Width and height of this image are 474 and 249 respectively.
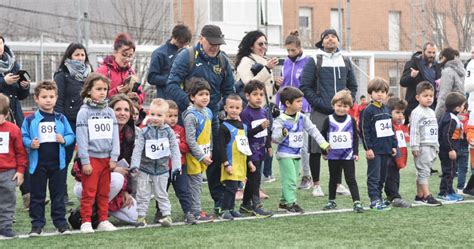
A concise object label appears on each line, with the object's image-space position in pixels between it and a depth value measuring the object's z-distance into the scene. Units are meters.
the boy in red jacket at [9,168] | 6.95
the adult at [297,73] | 10.17
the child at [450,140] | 9.16
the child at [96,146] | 7.12
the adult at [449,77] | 12.24
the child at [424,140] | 8.74
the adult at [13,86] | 8.21
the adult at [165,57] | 8.94
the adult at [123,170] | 7.55
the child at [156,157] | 7.45
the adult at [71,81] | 8.34
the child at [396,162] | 8.63
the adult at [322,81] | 9.42
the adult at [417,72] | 12.58
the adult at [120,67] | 8.33
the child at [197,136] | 7.71
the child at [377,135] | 8.38
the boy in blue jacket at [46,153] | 6.99
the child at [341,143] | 8.34
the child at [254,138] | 8.14
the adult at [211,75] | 7.98
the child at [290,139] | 8.18
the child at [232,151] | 7.86
